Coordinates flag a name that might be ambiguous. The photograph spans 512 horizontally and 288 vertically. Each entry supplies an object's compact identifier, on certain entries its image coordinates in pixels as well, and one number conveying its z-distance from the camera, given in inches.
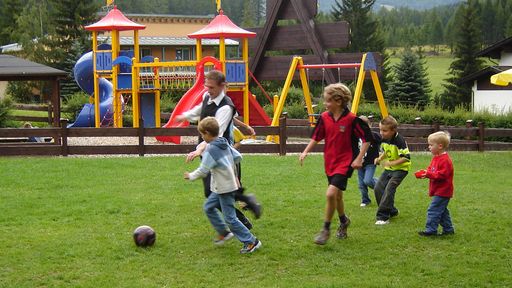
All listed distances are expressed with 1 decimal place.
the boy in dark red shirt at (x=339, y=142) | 312.3
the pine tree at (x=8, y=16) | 3026.6
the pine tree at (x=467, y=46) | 1940.2
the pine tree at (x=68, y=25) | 2155.5
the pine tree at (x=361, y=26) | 2256.4
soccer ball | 312.0
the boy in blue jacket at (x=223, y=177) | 303.7
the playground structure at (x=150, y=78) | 875.4
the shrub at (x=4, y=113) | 956.6
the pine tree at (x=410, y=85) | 1519.9
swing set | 806.5
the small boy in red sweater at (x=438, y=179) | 326.6
